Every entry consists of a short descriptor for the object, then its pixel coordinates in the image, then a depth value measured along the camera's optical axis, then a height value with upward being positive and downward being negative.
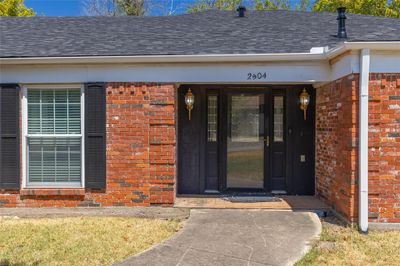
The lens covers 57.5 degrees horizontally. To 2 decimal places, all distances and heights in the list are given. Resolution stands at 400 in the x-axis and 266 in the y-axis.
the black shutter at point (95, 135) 6.76 -0.07
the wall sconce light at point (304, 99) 7.66 +0.69
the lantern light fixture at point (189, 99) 7.66 +0.68
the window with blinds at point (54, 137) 6.92 -0.11
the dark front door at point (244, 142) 8.01 -0.23
